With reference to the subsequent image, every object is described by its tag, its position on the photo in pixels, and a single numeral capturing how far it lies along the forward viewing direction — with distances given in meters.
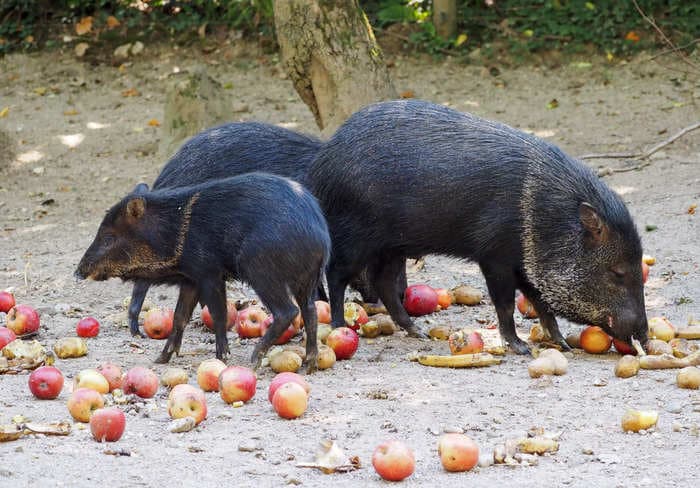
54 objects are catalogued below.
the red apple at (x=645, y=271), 13.80
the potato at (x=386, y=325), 13.41
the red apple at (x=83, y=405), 9.54
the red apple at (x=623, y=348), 12.02
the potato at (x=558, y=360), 11.02
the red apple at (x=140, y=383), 10.30
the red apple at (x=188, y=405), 9.47
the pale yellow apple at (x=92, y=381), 10.24
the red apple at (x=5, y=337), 12.10
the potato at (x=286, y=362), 11.46
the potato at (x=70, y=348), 11.98
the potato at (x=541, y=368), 10.95
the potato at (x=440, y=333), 13.17
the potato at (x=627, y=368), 10.84
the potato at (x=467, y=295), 14.70
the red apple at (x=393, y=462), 7.98
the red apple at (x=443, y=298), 14.45
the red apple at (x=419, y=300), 14.08
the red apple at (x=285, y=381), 9.90
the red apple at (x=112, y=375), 10.56
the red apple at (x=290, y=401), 9.59
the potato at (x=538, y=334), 12.79
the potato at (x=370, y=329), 13.33
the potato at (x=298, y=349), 11.86
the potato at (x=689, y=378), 10.30
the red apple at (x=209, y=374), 10.55
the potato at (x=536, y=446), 8.66
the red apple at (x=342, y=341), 11.81
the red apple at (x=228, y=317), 13.31
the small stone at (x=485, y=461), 8.41
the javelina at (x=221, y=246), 11.36
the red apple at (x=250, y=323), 13.03
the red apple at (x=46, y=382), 10.20
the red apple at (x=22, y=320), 12.80
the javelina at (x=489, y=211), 12.06
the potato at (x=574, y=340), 12.72
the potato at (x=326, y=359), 11.60
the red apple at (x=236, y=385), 10.05
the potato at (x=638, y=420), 9.10
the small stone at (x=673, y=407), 9.69
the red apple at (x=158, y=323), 13.14
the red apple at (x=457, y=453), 8.19
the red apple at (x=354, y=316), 13.49
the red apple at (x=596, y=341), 12.30
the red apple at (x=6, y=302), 14.08
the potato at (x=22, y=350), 11.54
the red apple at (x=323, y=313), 13.38
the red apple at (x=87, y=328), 13.05
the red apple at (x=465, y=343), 11.82
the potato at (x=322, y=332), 12.31
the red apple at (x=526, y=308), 14.10
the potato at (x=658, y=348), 11.64
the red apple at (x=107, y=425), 8.86
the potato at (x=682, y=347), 11.62
